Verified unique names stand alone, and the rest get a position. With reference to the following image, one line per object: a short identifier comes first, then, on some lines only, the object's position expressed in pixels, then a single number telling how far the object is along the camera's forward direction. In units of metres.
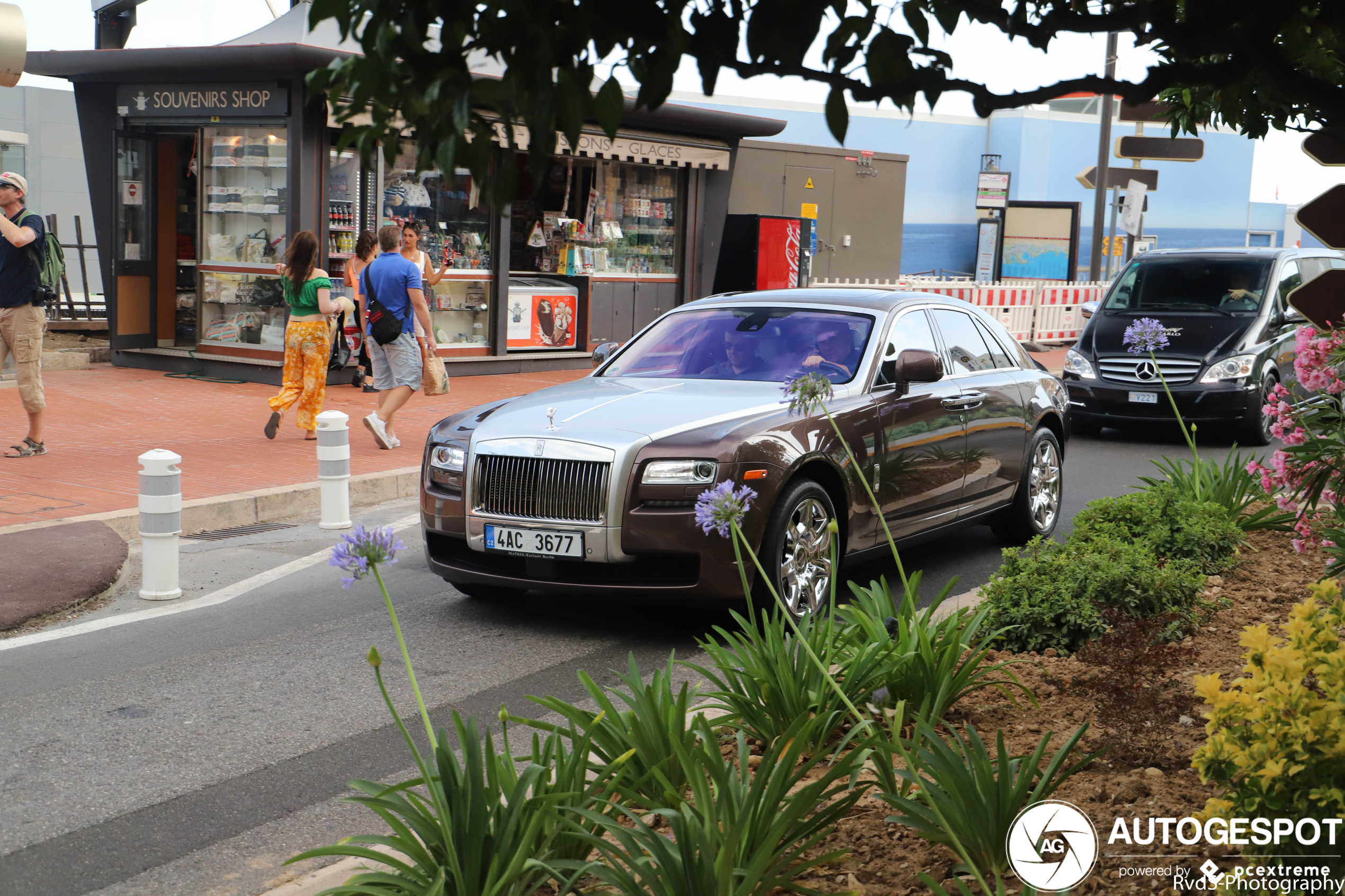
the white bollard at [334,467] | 8.75
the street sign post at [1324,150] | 4.28
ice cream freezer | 18.08
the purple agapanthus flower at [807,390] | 4.23
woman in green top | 11.55
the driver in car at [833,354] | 7.09
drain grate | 8.68
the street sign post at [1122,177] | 22.31
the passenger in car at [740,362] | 7.17
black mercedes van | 13.43
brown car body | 6.02
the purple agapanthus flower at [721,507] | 3.65
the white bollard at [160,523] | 6.95
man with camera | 10.08
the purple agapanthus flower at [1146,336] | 7.11
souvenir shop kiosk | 15.35
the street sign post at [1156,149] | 19.22
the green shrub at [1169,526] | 6.14
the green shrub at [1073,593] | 4.89
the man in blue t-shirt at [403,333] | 11.33
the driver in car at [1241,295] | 14.07
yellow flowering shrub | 2.44
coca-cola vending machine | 21.28
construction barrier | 24.00
